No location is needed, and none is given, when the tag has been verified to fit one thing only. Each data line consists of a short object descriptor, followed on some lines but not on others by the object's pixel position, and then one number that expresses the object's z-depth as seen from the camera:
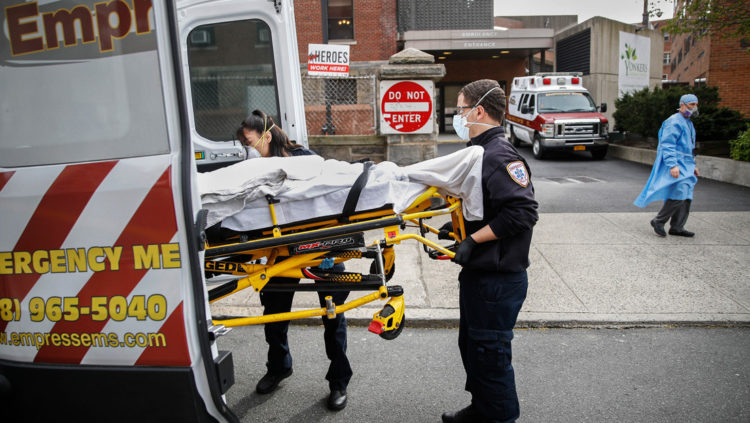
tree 10.86
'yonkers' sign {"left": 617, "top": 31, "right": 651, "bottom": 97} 23.12
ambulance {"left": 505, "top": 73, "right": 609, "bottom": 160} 15.33
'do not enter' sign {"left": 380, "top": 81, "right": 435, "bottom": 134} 7.96
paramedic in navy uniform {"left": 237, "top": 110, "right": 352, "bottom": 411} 3.48
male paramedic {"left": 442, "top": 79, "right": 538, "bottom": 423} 2.68
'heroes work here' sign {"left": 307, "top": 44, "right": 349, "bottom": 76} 8.80
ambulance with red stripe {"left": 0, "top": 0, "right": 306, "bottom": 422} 2.07
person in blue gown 6.83
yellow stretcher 2.64
